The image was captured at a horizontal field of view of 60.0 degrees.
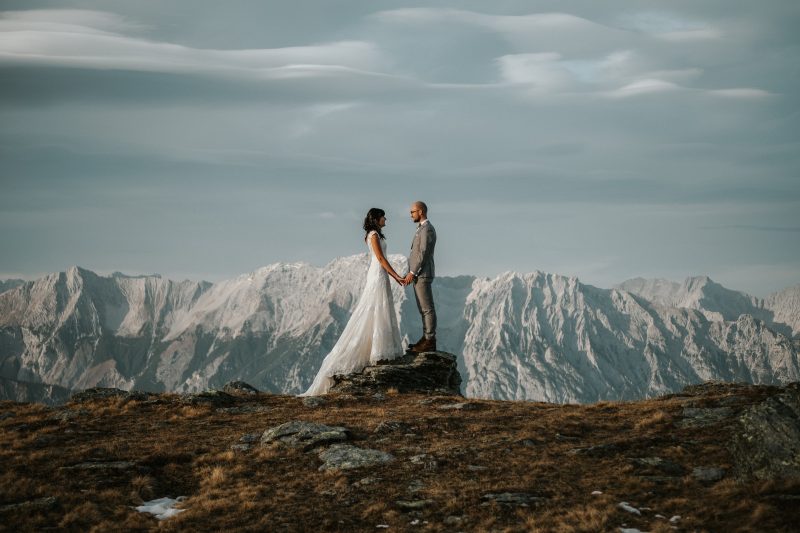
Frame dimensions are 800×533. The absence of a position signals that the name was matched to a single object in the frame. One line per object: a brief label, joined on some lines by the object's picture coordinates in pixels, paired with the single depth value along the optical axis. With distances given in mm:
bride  31328
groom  29688
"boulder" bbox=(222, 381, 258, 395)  32819
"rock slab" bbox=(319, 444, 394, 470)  18672
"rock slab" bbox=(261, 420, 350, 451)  20562
